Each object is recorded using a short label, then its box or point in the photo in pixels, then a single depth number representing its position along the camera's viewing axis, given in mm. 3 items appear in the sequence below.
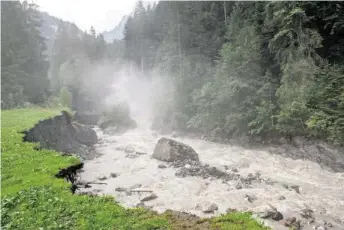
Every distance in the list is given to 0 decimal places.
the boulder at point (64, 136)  21156
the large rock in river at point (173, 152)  26016
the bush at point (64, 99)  50244
